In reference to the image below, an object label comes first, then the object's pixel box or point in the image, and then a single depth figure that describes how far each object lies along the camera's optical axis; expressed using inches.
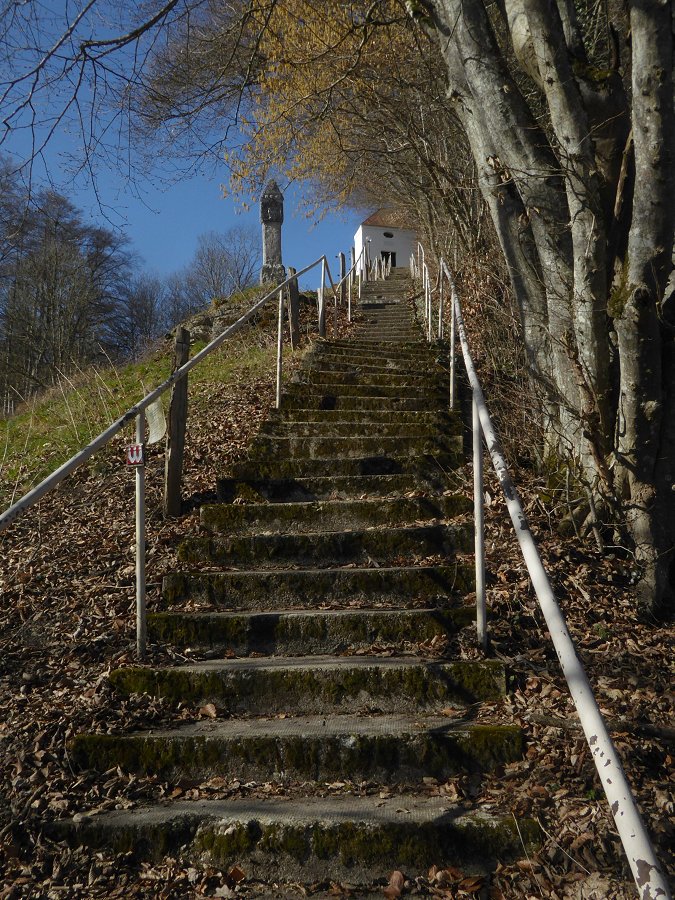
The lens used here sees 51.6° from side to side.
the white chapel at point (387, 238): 1856.5
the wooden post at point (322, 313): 390.3
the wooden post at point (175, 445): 193.0
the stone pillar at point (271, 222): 722.8
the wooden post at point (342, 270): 498.9
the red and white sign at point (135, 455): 137.3
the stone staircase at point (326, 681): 95.9
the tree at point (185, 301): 1492.4
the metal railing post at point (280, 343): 262.4
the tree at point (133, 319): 1273.4
